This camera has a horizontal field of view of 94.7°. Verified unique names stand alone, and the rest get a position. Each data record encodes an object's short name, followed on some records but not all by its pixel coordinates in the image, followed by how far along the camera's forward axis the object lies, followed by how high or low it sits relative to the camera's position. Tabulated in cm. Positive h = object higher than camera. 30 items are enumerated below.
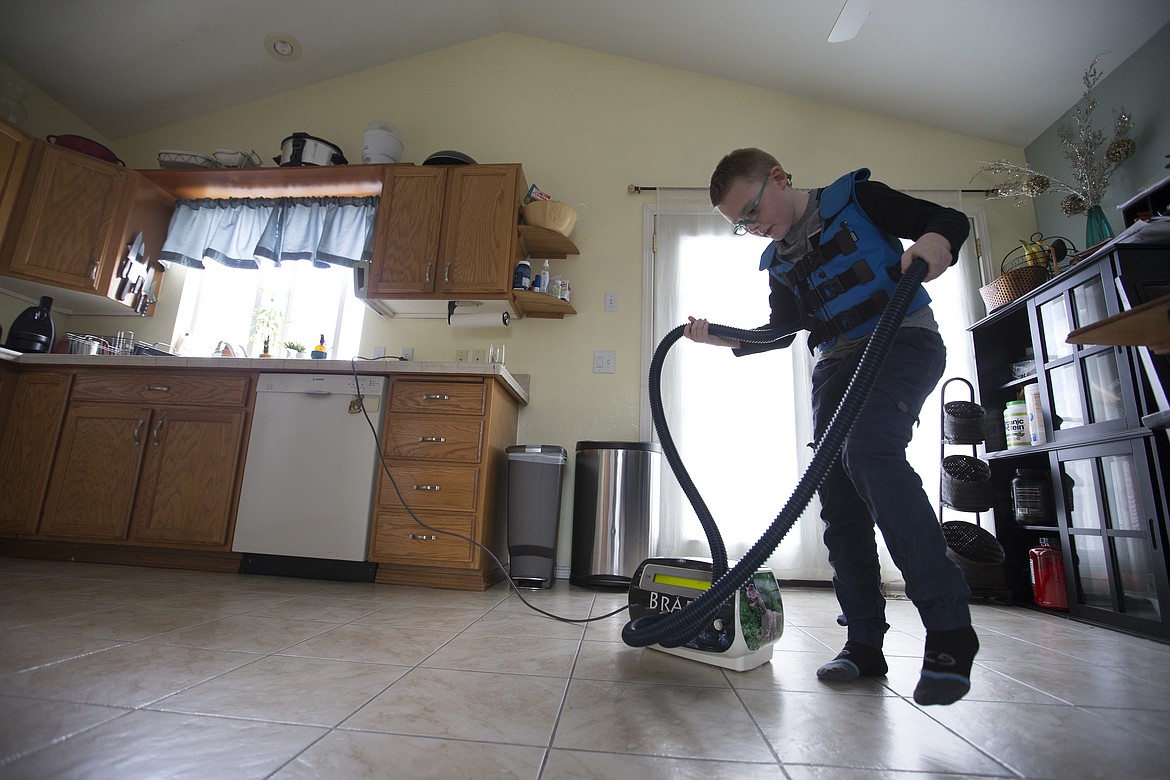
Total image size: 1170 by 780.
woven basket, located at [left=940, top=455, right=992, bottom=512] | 236 +8
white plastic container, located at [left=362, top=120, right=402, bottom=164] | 296 +181
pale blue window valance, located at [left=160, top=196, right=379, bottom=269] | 296 +134
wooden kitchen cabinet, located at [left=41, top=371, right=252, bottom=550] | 230 +3
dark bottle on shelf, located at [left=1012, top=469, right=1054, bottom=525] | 224 +4
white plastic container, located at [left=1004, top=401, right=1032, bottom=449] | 231 +35
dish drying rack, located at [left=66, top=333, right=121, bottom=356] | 283 +63
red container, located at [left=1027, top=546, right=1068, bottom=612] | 208 -27
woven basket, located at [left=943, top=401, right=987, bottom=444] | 245 +37
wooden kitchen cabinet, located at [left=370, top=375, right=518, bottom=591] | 216 -1
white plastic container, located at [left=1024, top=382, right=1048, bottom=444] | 219 +38
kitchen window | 299 +118
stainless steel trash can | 238 -10
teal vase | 231 +120
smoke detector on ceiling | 299 +237
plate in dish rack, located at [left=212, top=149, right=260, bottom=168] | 301 +174
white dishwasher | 220 -1
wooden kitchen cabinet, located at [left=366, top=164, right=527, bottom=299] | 268 +124
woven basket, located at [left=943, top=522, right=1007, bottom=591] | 229 -22
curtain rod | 303 +167
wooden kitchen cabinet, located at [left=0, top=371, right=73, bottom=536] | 238 +9
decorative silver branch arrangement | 231 +153
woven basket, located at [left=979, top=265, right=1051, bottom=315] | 236 +98
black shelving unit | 170 +18
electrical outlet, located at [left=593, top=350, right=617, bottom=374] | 287 +66
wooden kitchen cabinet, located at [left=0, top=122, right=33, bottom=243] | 268 +148
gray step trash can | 231 -11
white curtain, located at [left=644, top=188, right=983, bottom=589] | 266 +53
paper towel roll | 277 +83
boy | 94 +31
